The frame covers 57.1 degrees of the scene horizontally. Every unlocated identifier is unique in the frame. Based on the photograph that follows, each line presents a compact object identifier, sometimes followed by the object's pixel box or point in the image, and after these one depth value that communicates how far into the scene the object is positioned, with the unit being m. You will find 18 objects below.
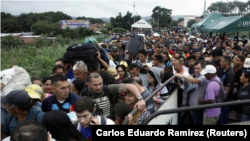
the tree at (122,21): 43.47
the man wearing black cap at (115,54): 7.14
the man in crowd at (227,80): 4.57
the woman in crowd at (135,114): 2.25
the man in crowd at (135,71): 4.62
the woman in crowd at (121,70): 4.93
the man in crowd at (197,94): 3.98
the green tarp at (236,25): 10.94
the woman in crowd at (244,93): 3.98
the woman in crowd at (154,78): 4.11
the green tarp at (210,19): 15.32
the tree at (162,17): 69.88
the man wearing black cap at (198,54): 7.44
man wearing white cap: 4.02
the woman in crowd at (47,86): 4.03
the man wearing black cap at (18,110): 2.66
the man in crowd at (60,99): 3.02
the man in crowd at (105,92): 3.06
